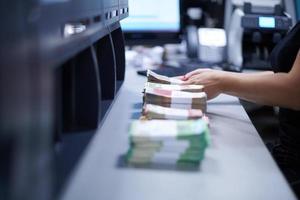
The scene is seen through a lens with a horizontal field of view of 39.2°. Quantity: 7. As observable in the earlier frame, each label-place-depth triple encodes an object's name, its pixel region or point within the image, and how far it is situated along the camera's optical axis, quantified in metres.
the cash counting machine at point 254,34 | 2.13
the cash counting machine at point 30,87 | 0.53
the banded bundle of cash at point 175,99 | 1.16
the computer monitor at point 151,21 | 2.30
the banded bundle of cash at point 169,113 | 1.07
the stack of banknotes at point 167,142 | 0.88
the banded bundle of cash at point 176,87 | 1.25
